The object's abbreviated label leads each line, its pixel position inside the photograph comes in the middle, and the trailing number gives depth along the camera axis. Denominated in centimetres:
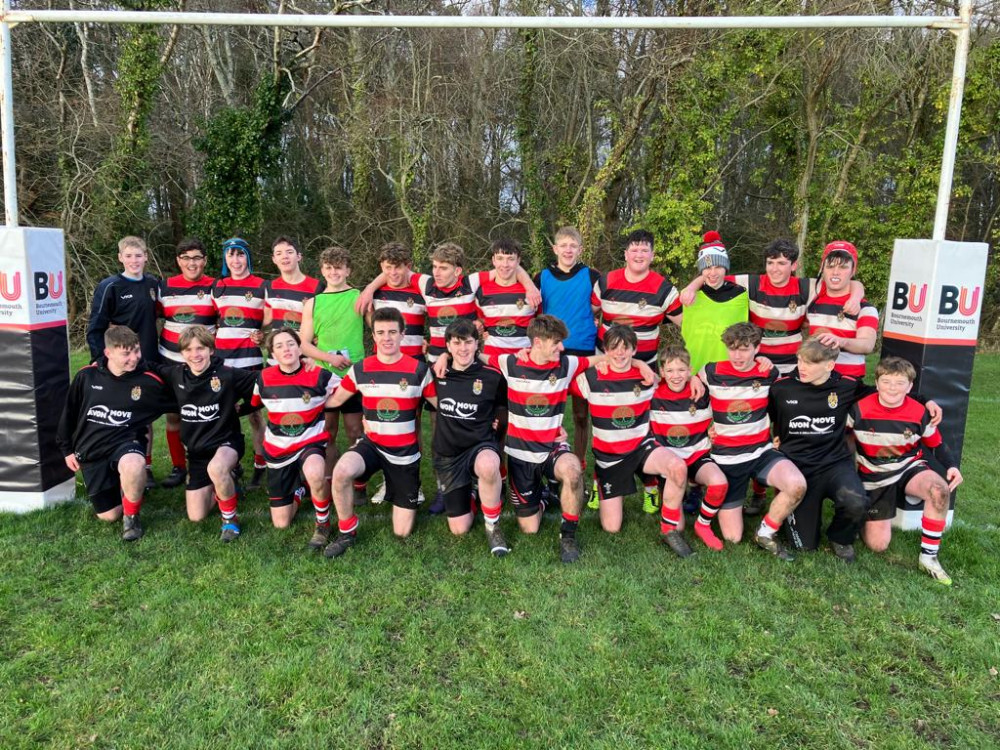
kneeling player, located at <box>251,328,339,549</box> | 441
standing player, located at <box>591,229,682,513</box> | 492
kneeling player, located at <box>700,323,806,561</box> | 423
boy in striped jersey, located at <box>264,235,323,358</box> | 507
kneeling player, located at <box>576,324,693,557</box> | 433
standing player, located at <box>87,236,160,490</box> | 497
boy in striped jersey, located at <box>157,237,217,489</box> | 513
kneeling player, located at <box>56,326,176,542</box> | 443
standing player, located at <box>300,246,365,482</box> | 484
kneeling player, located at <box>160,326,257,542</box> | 451
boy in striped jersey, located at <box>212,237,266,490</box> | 511
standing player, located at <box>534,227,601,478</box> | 497
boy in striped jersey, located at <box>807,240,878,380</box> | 450
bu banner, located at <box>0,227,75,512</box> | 448
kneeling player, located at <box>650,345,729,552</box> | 432
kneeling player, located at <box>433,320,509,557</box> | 435
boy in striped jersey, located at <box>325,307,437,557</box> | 432
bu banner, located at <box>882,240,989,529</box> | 433
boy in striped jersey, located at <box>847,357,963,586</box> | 401
